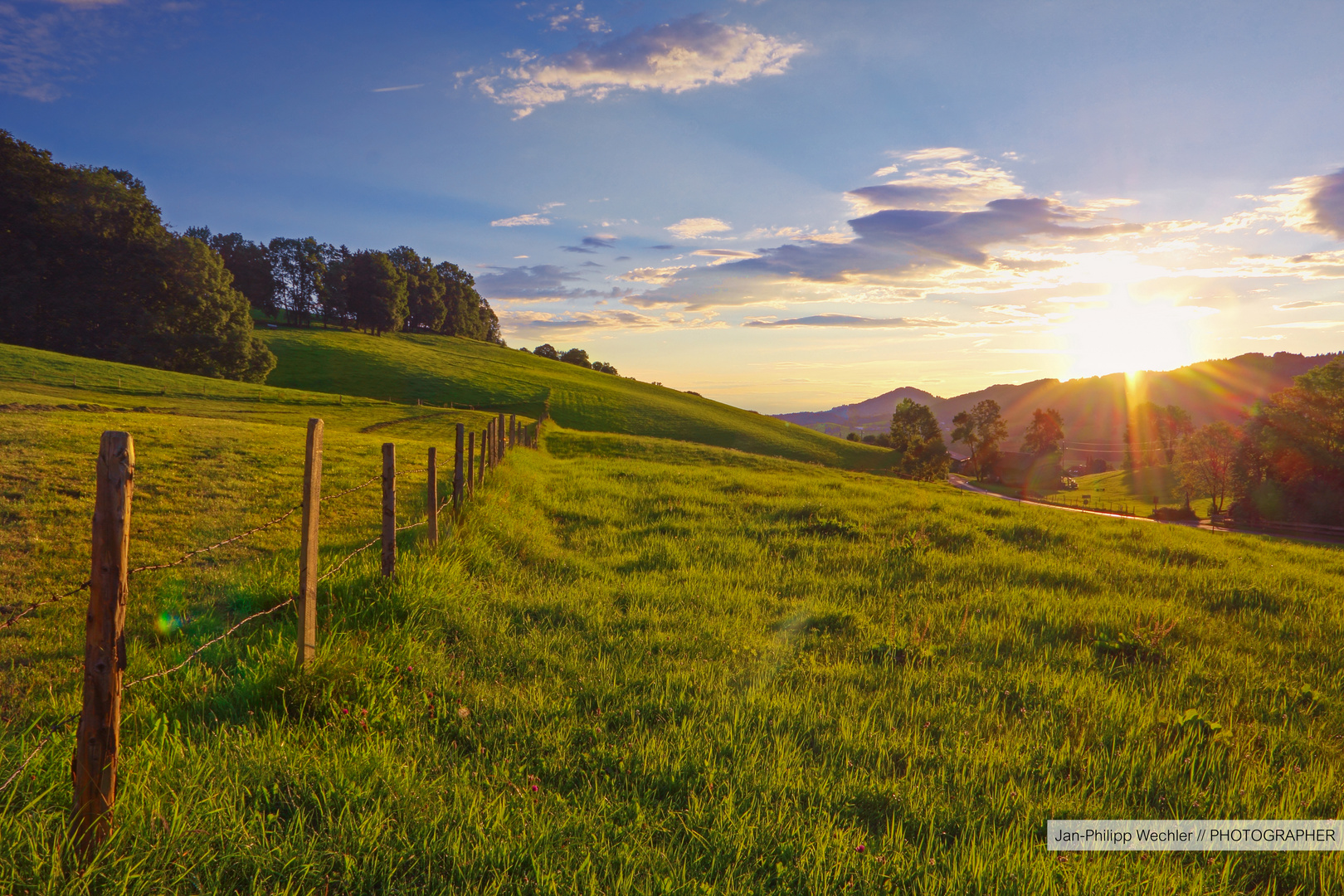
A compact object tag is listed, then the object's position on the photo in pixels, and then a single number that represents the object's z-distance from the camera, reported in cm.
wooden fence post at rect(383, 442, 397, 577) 689
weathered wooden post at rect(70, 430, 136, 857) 306
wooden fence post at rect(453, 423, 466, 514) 1079
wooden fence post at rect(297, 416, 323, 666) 474
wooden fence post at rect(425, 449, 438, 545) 876
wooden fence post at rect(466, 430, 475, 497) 1212
